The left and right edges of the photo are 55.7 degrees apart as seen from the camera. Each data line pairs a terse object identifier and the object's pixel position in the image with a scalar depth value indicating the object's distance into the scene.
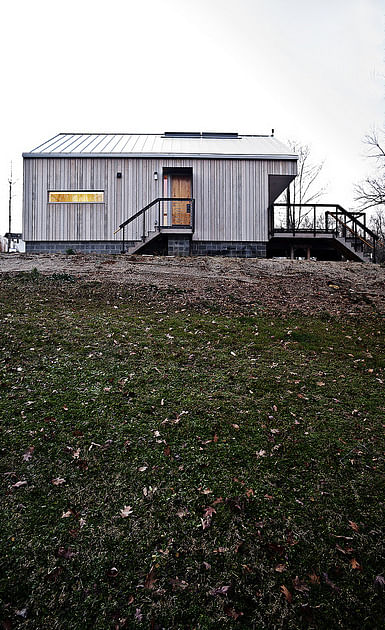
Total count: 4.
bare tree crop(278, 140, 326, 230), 31.56
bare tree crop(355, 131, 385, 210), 16.35
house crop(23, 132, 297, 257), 15.05
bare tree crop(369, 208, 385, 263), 33.53
